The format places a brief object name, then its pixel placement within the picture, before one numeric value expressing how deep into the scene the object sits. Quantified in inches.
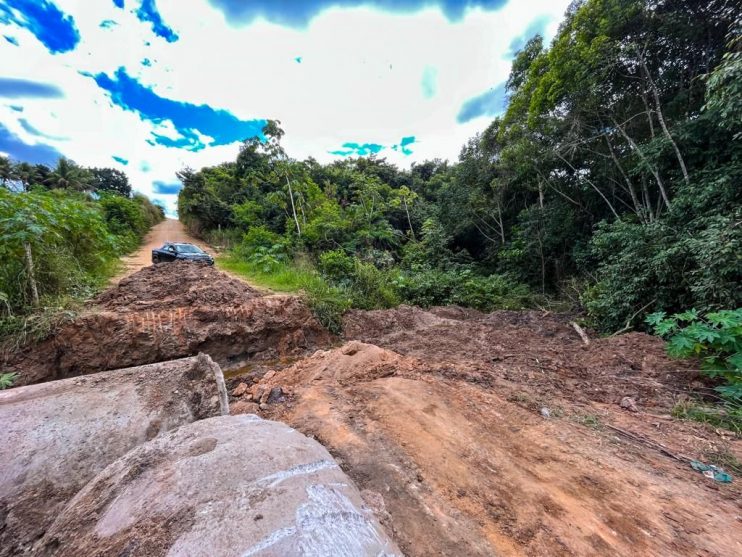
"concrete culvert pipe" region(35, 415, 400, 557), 36.8
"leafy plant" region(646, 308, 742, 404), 105.6
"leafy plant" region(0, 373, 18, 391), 113.1
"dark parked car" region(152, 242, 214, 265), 395.2
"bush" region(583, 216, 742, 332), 143.3
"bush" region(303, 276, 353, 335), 237.9
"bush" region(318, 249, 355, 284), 351.9
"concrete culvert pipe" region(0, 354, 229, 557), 51.6
